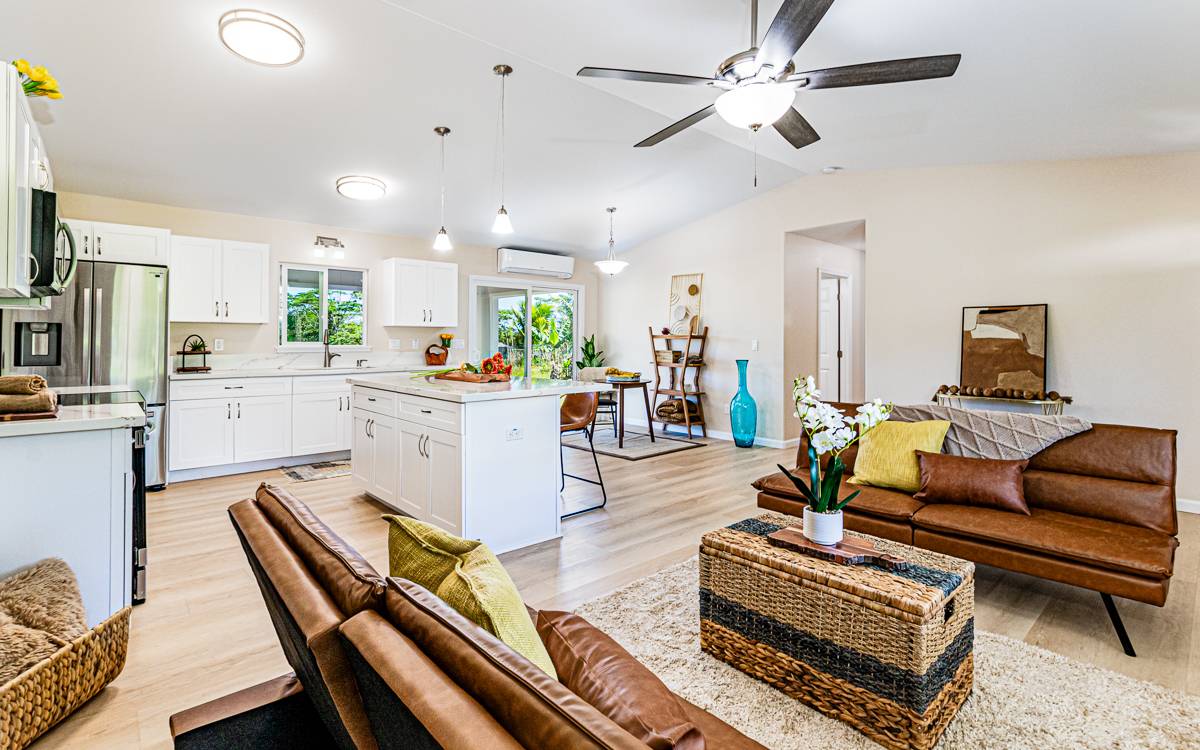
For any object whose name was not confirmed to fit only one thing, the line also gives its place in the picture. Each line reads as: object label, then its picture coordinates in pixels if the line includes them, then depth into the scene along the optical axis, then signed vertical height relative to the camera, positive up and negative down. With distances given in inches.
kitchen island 118.4 -19.6
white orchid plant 72.7 -7.8
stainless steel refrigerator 158.7 +8.1
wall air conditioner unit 278.4 +55.1
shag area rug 65.7 -41.8
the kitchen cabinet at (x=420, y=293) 238.4 +33.3
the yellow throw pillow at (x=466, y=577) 37.2 -15.2
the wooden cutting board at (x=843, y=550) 72.5 -23.6
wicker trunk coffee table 63.1 -31.7
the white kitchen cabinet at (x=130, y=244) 166.9 +37.2
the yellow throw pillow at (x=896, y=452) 117.3 -16.7
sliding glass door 284.2 +23.9
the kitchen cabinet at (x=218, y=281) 189.6 +30.2
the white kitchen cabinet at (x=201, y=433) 180.5 -21.7
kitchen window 220.2 +24.8
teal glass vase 251.9 -19.4
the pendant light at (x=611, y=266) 259.0 +48.5
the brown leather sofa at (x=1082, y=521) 84.2 -25.4
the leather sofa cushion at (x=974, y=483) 104.0 -20.5
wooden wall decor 285.0 +35.6
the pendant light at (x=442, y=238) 162.6 +38.2
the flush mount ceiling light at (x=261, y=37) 111.0 +66.8
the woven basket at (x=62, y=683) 61.1 -38.1
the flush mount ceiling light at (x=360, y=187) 181.8 +59.1
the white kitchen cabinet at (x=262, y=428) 192.2 -21.1
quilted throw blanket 110.9 -11.6
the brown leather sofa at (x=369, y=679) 24.3 -15.1
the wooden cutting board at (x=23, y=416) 76.5 -7.2
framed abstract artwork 180.2 +9.2
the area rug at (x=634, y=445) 234.7 -33.1
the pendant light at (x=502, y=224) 151.3 +39.5
